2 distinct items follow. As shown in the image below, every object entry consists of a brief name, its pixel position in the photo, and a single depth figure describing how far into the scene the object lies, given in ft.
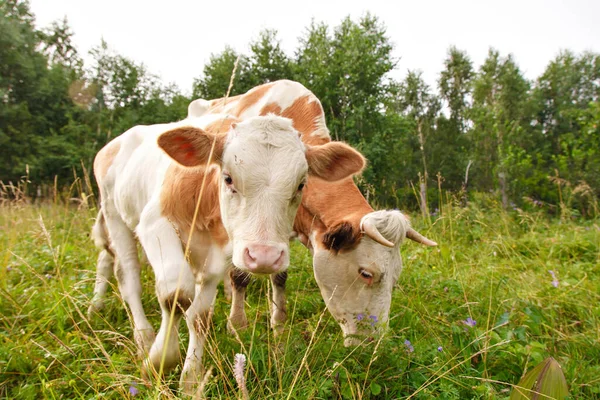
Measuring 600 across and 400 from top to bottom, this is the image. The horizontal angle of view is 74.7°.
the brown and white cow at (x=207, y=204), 6.27
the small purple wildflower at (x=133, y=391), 5.74
